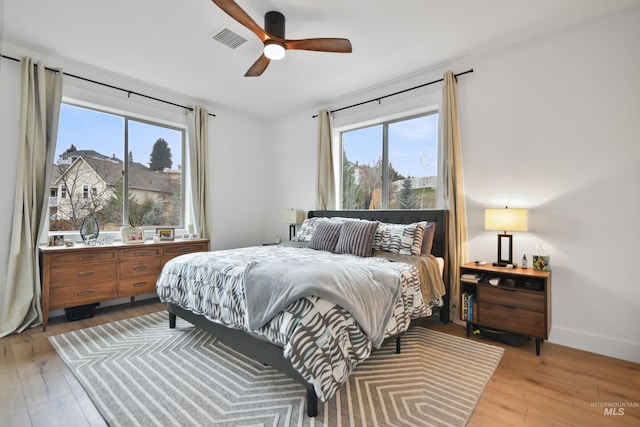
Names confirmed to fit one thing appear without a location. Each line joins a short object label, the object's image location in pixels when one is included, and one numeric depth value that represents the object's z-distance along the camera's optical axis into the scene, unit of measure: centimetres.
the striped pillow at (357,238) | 326
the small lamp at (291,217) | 480
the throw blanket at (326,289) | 186
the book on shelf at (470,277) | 294
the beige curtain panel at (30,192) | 302
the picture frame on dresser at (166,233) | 403
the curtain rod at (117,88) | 333
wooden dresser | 310
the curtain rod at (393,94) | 342
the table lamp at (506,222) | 279
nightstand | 255
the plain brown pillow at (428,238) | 328
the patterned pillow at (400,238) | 317
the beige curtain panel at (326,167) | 468
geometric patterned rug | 178
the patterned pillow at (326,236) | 355
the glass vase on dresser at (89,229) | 357
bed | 176
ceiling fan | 256
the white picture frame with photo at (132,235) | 372
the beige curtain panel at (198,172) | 456
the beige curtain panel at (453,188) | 330
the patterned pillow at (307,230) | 409
